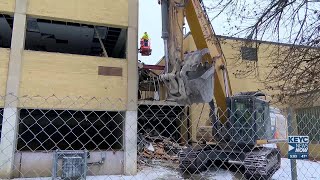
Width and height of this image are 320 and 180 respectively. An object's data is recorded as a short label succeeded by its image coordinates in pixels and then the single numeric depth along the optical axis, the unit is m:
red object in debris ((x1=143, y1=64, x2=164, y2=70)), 19.00
